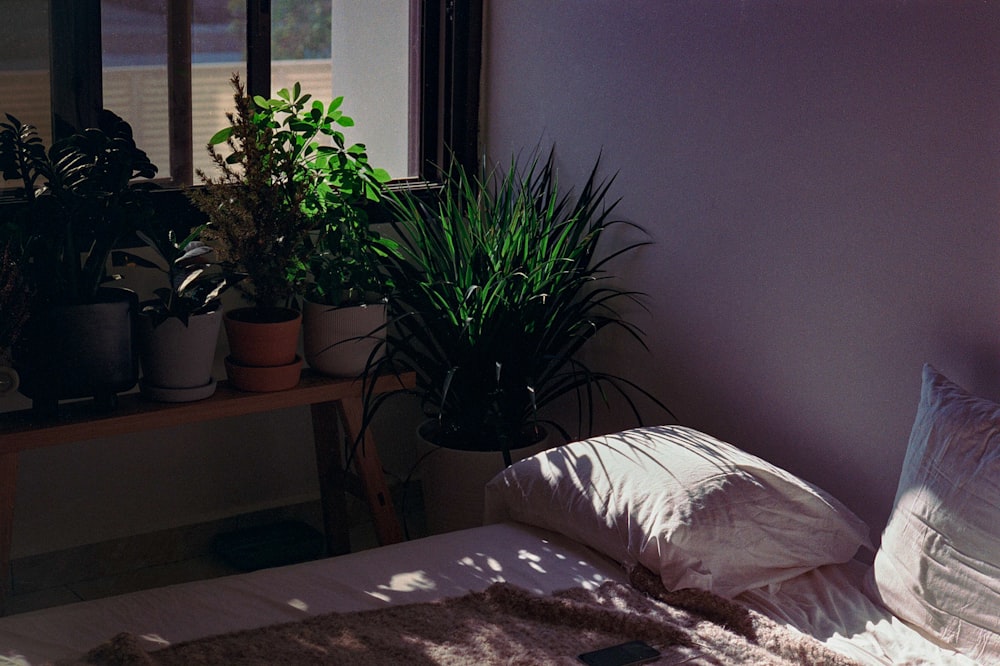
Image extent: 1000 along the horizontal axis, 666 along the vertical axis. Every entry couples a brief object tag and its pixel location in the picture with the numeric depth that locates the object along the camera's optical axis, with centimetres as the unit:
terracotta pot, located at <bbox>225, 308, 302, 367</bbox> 267
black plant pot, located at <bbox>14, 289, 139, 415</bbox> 238
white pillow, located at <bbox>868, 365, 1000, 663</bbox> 189
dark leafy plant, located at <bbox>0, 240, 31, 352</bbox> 228
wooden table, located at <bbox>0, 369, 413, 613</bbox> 239
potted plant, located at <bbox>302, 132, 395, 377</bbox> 280
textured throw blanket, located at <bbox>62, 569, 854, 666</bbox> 183
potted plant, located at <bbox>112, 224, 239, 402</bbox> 255
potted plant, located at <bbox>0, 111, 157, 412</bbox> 237
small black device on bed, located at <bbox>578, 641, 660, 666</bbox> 184
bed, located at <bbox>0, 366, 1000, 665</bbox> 189
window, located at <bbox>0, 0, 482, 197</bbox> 275
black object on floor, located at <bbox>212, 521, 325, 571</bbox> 304
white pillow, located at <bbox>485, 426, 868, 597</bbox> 210
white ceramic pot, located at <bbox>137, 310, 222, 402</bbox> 256
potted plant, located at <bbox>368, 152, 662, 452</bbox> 287
